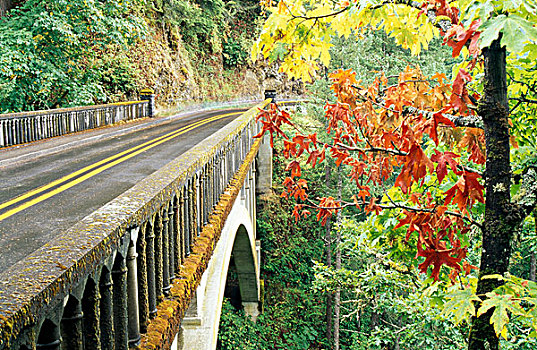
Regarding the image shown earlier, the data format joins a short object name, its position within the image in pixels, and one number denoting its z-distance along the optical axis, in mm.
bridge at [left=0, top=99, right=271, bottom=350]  1757
